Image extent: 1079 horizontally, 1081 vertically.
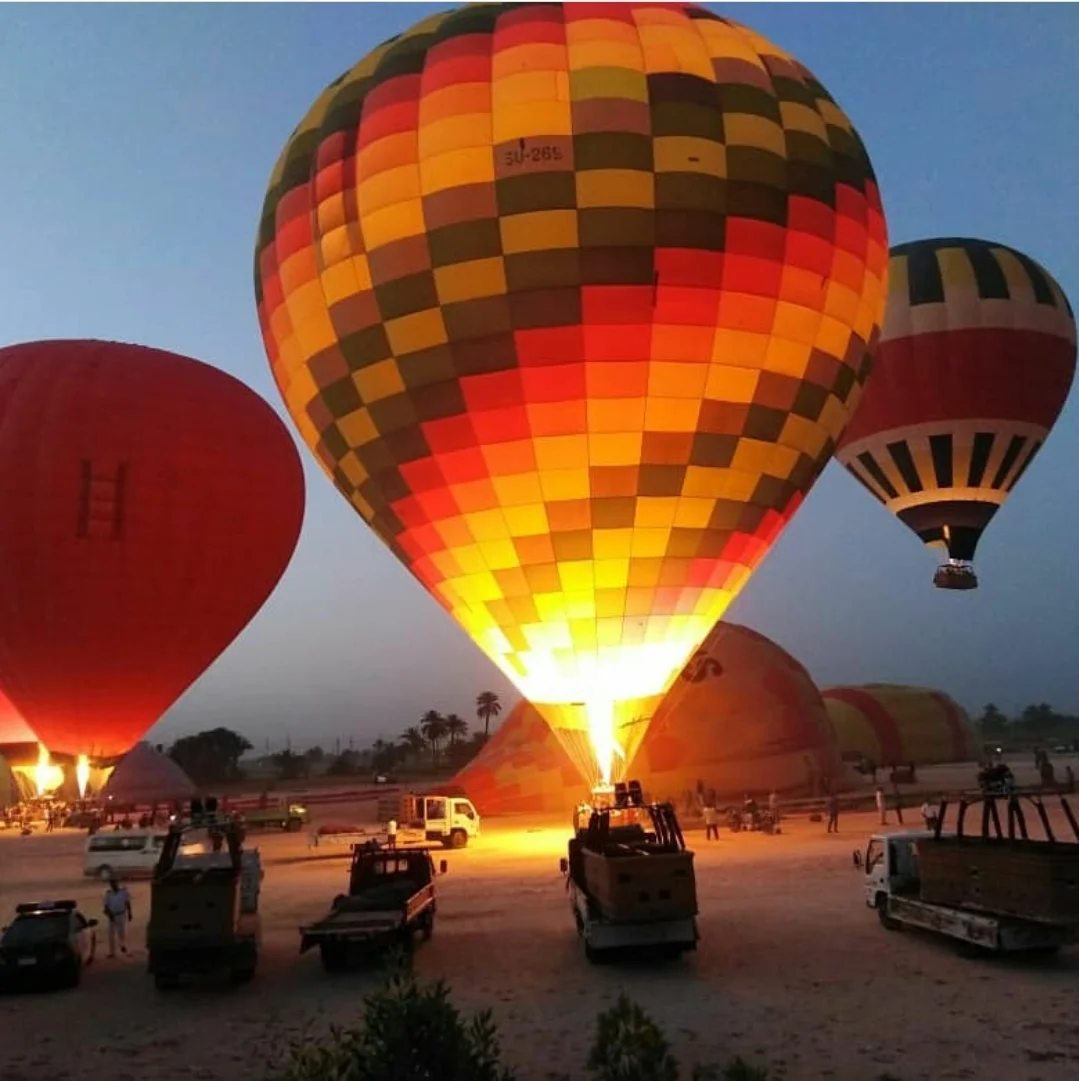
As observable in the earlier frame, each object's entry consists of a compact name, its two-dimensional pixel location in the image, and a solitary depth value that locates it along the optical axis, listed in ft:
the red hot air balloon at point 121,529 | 91.61
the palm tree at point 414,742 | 418.31
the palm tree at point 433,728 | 407.85
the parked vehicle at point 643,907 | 35.32
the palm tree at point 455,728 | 409.08
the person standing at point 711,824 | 76.77
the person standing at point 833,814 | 75.82
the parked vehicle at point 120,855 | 71.31
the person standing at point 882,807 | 82.48
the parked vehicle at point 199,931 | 34.68
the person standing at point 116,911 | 41.16
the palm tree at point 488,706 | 418.31
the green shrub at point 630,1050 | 17.12
